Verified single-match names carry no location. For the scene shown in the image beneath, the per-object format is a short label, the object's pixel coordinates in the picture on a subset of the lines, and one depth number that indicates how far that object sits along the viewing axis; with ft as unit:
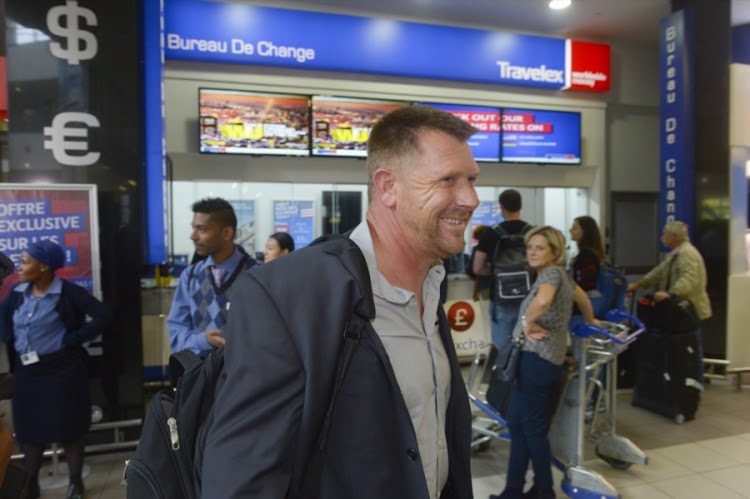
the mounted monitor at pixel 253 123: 19.30
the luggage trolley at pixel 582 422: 10.68
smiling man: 3.04
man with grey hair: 16.83
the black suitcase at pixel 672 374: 15.90
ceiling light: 21.19
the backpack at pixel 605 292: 15.85
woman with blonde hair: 10.23
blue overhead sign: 19.31
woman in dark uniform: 10.96
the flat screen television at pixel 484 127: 22.80
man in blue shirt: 9.27
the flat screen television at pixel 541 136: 23.53
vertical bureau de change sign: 20.10
